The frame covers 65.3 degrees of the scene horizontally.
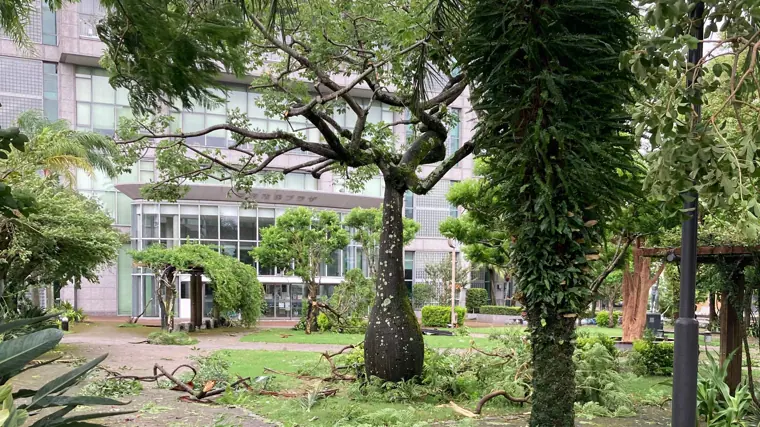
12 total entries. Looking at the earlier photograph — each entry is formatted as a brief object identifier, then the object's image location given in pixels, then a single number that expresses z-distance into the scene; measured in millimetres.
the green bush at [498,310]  35062
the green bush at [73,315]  21191
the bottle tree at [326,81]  3623
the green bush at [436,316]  28625
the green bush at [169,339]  18953
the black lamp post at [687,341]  4066
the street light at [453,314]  28359
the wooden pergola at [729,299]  7633
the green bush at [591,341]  10444
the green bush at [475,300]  39375
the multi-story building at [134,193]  30109
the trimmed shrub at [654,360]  13023
